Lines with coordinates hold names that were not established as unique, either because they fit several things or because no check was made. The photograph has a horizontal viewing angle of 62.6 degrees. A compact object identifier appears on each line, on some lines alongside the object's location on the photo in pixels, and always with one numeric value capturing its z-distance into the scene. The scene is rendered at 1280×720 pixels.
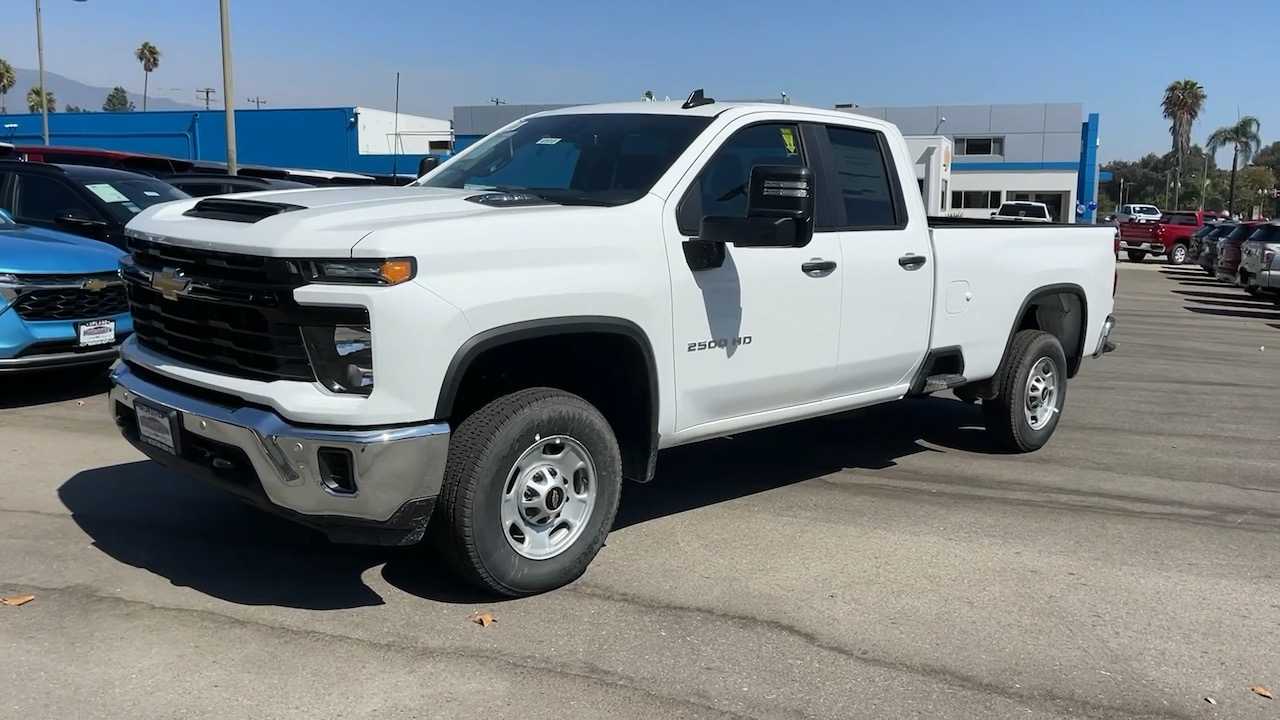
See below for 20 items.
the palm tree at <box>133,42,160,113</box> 111.44
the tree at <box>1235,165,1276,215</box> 95.31
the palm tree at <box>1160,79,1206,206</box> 81.88
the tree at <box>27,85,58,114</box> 74.62
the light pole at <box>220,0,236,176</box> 17.23
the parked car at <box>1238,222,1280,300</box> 19.69
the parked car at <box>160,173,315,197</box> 12.23
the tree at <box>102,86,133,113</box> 151.62
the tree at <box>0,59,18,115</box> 90.25
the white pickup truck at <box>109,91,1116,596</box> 3.68
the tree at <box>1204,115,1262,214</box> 86.50
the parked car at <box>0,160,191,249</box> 9.54
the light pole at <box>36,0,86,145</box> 28.73
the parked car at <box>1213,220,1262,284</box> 22.17
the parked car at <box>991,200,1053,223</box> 36.06
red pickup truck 37.09
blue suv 7.23
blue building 38.28
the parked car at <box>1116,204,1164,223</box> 53.89
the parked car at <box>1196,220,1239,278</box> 26.98
